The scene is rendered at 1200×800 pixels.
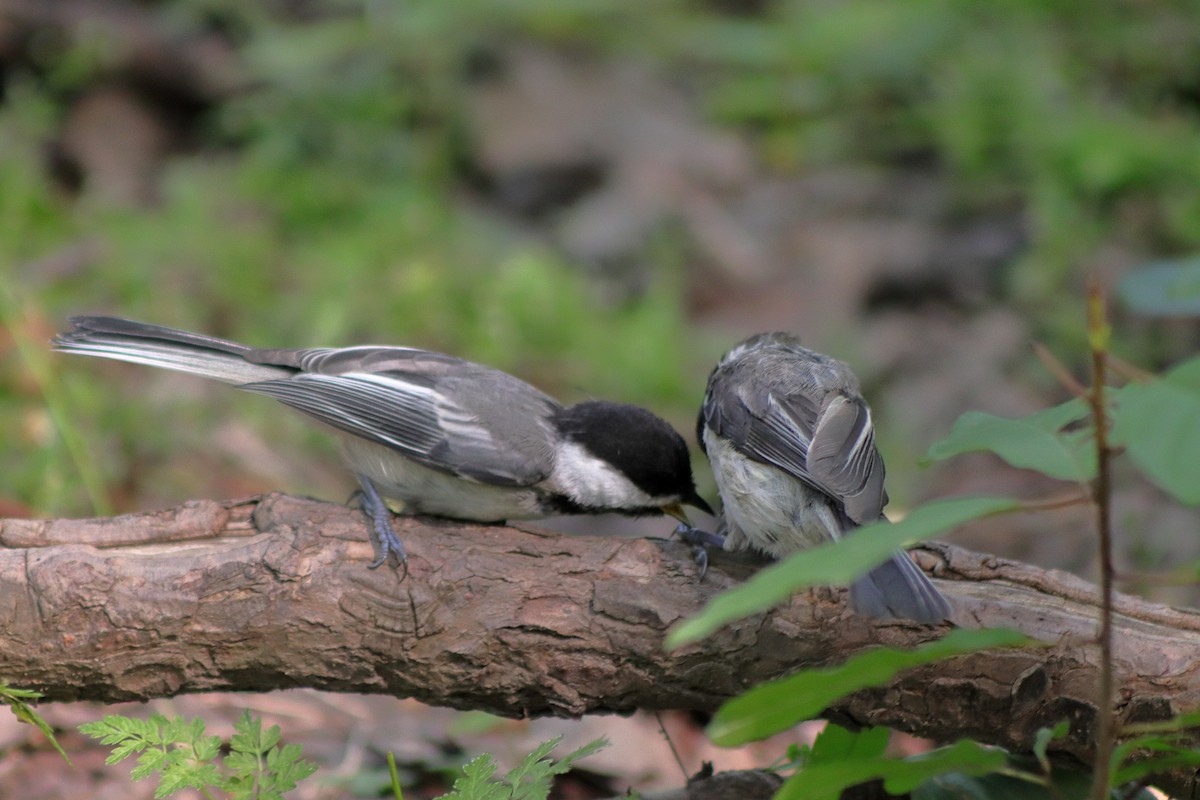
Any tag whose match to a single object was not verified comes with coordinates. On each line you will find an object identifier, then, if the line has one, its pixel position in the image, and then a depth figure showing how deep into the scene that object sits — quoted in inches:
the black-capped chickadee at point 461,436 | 261.7
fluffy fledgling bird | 221.6
